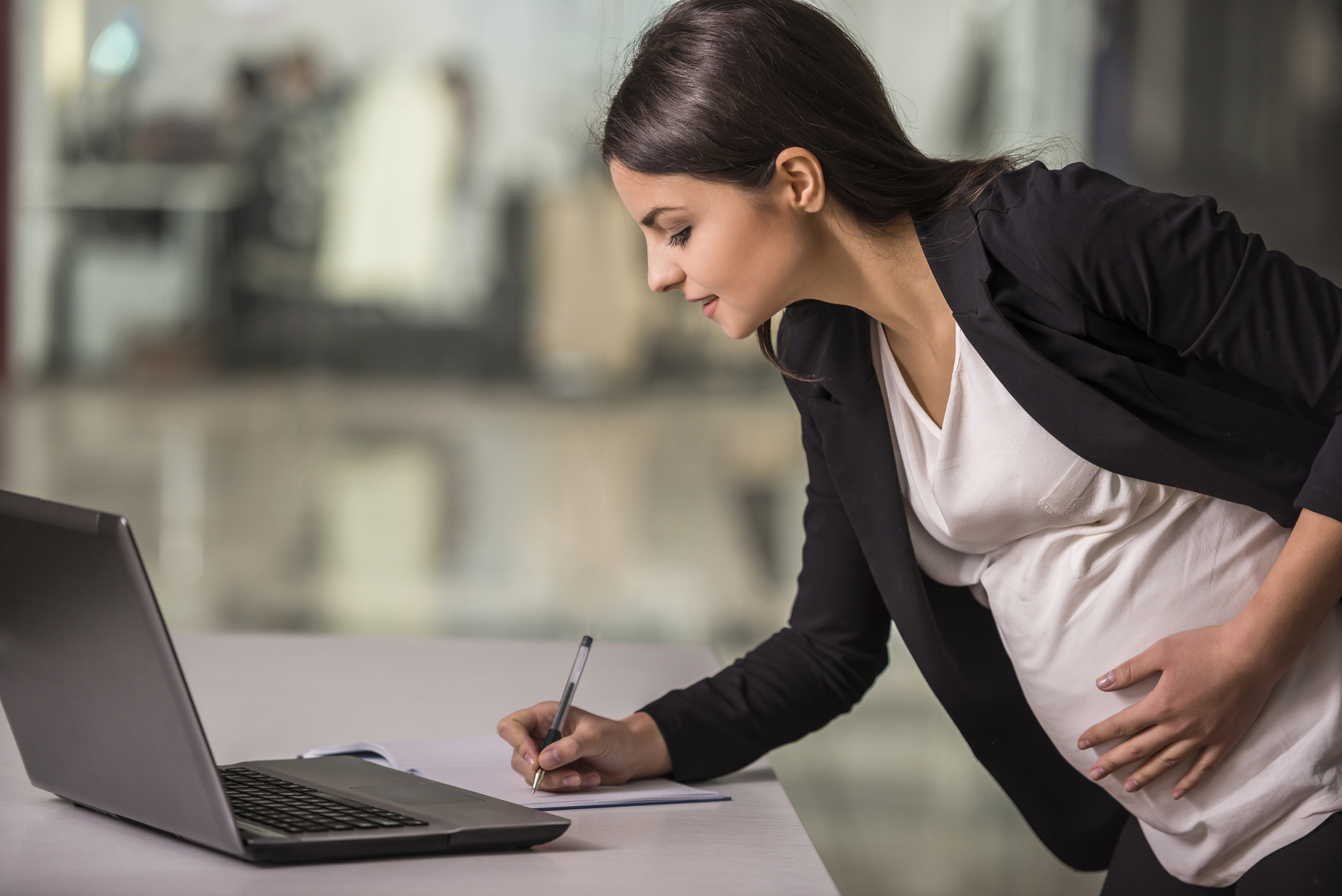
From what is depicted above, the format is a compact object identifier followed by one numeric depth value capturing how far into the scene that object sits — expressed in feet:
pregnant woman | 11.12
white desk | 10.17
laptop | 10.05
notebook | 11.00
